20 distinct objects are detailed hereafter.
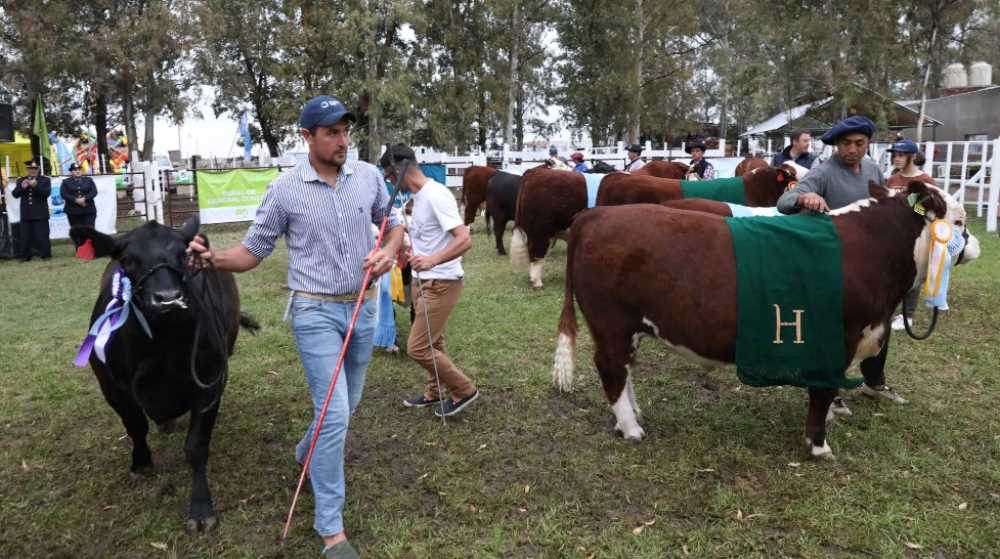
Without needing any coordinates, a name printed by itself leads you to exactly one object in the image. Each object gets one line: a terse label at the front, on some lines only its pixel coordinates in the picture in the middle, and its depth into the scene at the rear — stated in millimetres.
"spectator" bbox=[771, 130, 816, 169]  8539
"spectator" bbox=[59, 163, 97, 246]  12195
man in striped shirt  3039
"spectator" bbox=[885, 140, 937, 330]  6156
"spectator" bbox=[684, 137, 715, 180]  10609
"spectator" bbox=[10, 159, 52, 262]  12031
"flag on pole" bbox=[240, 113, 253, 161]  28534
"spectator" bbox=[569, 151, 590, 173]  14454
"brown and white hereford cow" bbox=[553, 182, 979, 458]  3816
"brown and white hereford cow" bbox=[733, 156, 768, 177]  9930
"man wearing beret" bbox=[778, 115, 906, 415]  4277
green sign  15023
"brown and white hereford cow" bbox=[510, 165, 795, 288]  8680
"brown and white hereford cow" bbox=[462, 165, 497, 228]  13688
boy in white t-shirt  4289
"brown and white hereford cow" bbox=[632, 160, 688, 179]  11125
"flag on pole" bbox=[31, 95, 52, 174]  19562
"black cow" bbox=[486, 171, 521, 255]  11570
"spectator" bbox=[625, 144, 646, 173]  13451
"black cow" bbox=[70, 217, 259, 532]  3006
